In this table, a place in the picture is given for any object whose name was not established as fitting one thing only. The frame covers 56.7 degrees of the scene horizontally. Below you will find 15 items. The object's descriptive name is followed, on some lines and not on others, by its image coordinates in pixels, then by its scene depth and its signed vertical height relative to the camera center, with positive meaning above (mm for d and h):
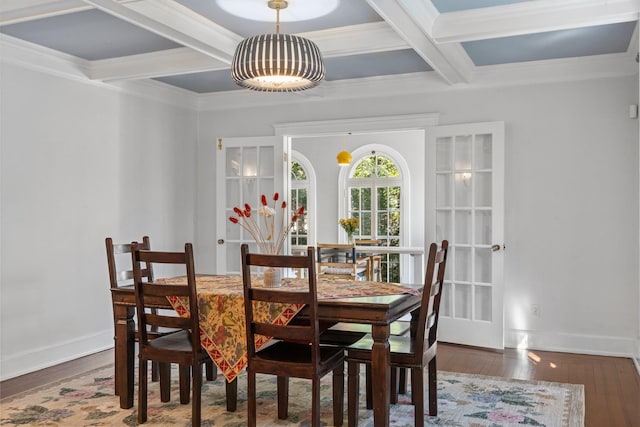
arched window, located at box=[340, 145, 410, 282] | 9477 +326
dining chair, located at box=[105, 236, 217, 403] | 3781 -757
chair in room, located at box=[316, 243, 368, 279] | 6833 -543
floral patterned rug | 3471 -1198
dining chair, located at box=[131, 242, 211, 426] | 3227 -605
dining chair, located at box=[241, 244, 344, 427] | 2932 -620
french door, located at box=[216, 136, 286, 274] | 6555 +374
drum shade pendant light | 3303 +884
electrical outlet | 5418 -860
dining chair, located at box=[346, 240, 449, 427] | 3088 -728
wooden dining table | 3029 -521
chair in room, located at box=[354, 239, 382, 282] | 7910 -609
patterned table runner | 3189 -578
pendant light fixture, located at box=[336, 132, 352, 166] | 9000 +885
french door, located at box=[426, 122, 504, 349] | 5430 -66
